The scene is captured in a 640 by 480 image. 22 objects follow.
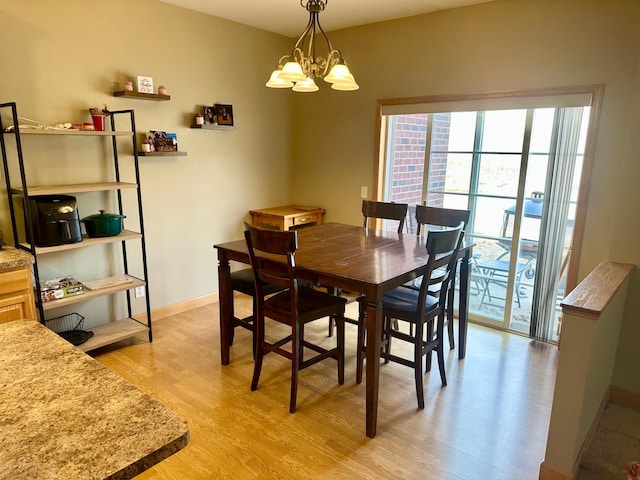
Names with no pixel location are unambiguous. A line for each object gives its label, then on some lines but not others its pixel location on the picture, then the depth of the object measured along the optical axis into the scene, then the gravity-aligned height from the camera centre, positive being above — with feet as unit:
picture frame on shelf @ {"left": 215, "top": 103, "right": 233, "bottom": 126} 13.08 +1.25
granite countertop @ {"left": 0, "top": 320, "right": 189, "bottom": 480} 2.57 -1.81
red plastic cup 9.86 +0.71
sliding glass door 10.81 -0.74
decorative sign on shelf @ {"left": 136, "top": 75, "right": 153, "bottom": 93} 10.98 +1.78
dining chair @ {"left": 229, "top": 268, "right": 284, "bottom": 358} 9.93 -3.03
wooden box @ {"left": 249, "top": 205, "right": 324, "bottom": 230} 14.14 -2.01
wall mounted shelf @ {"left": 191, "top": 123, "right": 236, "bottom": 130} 12.49 +0.84
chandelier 7.84 +1.57
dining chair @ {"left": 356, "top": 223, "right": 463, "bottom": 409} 7.83 -2.90
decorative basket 10.07 -4.20
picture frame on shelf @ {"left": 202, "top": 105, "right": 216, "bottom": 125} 12.77 +1.22
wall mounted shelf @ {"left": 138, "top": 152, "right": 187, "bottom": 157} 11.18 +0.01
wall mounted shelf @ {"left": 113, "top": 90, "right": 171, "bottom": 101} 10.61 +1.47
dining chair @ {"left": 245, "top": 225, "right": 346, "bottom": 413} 7.72 -2.92
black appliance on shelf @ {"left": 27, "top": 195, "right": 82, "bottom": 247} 8.89 -1.39
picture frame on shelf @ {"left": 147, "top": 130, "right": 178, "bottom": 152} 11.49 +0.37
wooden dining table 7.36 -2.01
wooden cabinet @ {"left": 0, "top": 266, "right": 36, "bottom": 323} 7.91 -2.64
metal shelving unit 8.75 -1.73
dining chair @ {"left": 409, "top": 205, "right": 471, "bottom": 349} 10.44 -1.53
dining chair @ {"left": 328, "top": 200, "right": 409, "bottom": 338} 11.68 -1.46
